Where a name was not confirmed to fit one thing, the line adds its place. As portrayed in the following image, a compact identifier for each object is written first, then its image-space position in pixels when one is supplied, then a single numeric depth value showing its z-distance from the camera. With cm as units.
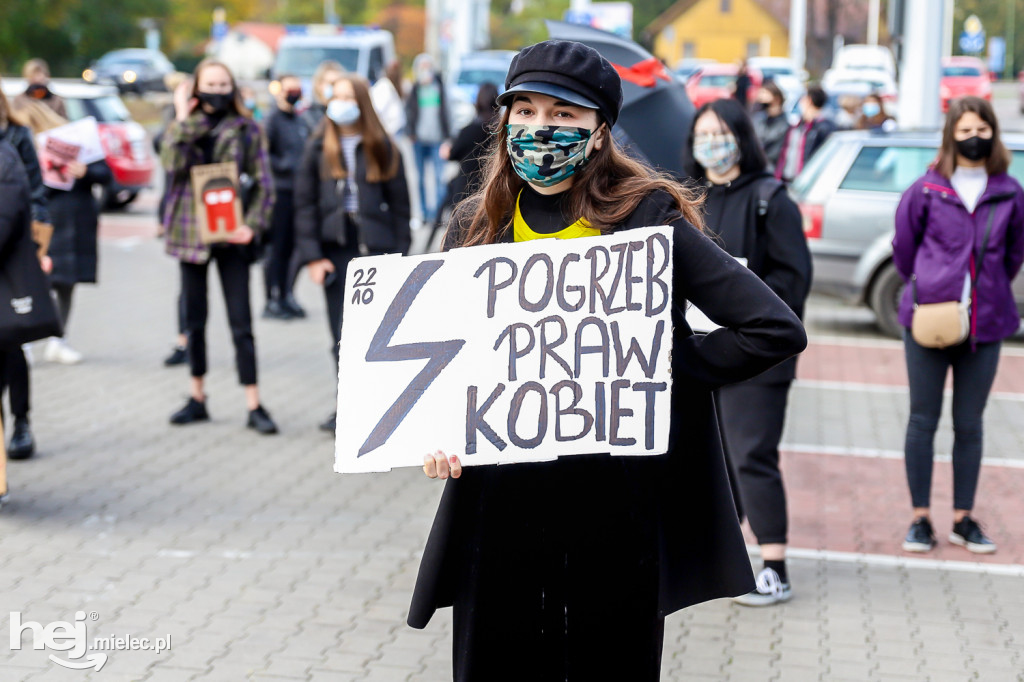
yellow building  9581
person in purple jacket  555
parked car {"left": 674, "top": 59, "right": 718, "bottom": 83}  3424
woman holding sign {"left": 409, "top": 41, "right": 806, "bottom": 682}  277
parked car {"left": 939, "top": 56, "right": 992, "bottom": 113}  3789
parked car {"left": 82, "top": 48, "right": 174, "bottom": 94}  4749
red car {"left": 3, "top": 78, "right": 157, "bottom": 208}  1784
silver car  1102
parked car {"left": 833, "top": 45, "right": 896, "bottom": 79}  3812
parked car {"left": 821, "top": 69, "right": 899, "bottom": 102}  3235
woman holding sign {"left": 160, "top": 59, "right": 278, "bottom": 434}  744
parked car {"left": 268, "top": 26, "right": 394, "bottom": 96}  2712
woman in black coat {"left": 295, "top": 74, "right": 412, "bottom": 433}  753
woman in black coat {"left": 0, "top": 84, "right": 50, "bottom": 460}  692
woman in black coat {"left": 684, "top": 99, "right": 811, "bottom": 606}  509
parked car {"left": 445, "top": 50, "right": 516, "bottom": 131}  2847
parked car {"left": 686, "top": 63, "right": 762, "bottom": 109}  3328
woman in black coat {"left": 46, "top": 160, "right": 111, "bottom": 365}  866
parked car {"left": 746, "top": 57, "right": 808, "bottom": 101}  3381
